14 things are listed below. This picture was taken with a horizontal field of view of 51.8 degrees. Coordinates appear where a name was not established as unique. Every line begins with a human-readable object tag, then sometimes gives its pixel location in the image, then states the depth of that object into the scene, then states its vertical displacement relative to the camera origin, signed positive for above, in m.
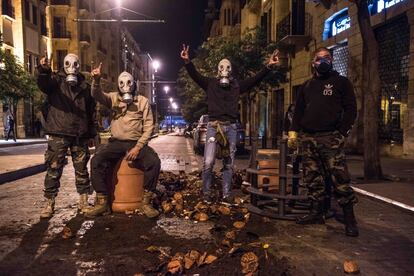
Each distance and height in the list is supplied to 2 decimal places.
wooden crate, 5.91 -0.63
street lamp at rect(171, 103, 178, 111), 100.26 +4.71
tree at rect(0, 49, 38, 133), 24.91 +2.72
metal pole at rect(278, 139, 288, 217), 5.20 -0.62
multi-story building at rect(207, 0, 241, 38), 44.84 +12.20
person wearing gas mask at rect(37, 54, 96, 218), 5.45 +0.03
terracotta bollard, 5.57 -0.81
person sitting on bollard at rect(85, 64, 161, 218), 5.41 -0.21
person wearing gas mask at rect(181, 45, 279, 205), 6.22 +0.12
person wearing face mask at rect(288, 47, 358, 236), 4.79 -0.11
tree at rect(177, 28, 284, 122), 20.33 +3.45
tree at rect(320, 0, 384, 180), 8.74 +0.35
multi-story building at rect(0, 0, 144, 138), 33.94 +9.14
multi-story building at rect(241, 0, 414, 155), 13.12 +2.98
